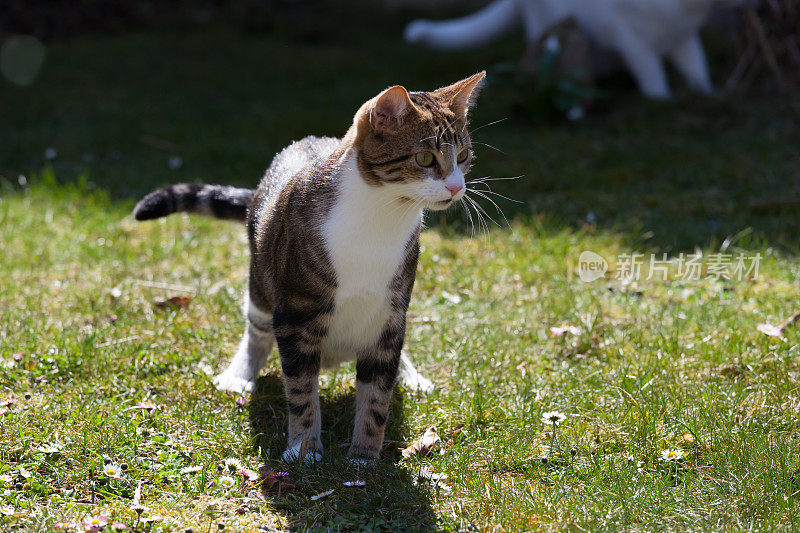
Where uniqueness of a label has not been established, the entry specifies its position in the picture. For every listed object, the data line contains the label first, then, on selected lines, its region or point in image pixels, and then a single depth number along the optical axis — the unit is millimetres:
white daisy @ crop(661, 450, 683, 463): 5160
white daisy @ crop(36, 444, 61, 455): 5118
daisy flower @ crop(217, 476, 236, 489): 4977
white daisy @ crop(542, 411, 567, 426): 5395
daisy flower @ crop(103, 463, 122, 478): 4918
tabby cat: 4828
